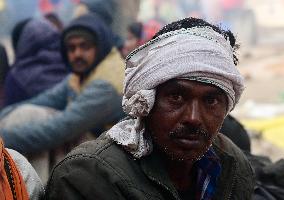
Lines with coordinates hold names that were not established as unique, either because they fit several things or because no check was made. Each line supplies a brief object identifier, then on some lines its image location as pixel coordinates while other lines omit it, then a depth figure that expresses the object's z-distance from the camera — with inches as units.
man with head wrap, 127.8
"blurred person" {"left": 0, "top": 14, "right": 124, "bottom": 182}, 229.7
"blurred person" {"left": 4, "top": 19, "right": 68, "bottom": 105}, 295.5
